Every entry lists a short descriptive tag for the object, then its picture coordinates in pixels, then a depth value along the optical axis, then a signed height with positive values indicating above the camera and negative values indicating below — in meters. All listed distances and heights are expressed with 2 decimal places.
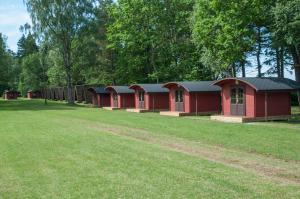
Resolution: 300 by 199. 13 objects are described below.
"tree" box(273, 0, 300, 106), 27.53 +4.80
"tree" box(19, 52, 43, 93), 80.31 +5.02
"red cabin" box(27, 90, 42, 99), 91.00 +1.17
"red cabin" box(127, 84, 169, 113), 37.72 +0.02
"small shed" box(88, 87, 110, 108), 48.33 +0.30
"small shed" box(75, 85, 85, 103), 61.23 +0.84
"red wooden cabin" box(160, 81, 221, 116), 31.83 -0.10
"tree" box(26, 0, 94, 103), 50.44 +9.27
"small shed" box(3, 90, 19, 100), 88.19 +1.03
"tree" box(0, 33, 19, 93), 54.44 +4.34
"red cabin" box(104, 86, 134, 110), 42.44 +0.15
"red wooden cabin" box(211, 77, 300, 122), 25.53 -0.13
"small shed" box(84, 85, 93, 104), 58.38 +0.40
